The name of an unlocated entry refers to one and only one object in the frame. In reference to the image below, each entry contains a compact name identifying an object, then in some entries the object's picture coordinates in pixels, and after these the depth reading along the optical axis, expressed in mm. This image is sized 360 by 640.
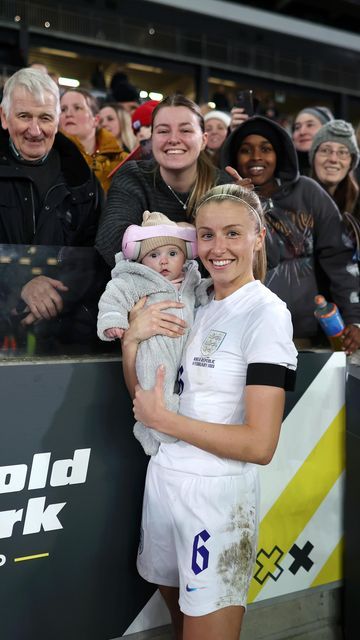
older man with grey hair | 1821
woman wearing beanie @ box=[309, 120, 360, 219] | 2568
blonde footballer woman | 1264
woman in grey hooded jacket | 2025
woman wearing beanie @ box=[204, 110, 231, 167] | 3607
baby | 1372
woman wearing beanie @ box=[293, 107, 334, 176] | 3336
